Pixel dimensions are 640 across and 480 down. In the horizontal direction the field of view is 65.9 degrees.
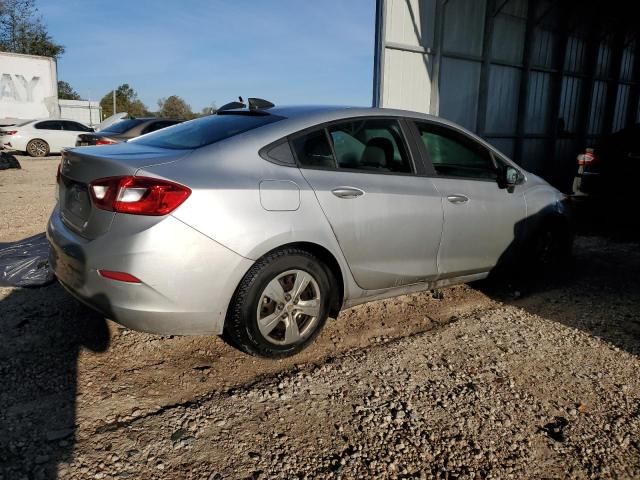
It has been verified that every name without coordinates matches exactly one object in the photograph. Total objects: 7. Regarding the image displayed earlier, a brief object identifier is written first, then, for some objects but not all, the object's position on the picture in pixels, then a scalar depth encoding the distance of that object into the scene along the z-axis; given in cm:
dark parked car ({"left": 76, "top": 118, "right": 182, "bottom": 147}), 952
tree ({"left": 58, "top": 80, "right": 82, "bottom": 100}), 5784
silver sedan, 247
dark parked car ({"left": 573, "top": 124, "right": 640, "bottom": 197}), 623
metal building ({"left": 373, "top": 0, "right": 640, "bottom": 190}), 927
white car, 1797
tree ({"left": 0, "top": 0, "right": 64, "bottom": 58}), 4169
